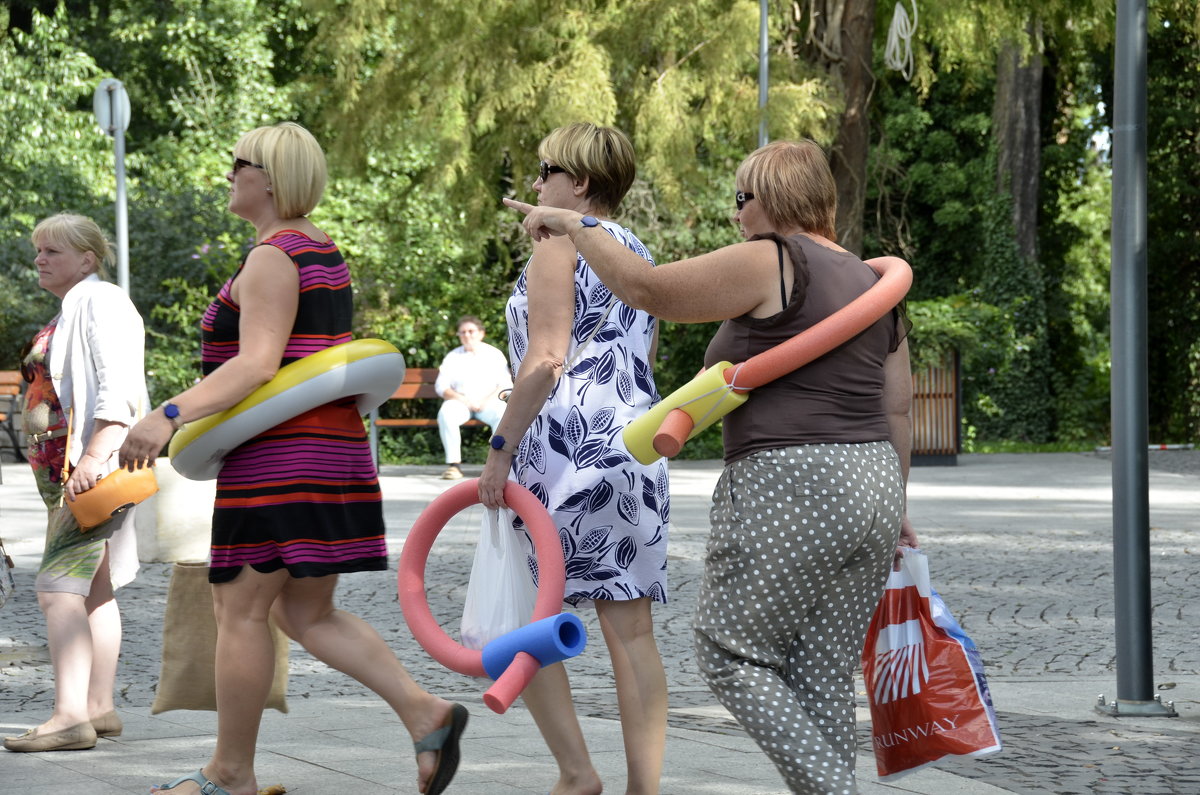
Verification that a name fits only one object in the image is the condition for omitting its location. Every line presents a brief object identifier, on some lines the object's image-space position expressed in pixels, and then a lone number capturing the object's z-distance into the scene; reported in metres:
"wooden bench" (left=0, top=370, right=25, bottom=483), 18.70
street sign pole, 13.66
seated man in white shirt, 16.50
